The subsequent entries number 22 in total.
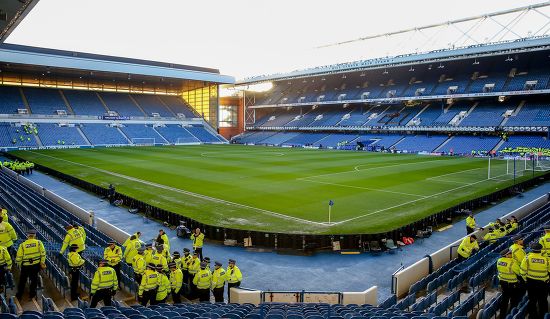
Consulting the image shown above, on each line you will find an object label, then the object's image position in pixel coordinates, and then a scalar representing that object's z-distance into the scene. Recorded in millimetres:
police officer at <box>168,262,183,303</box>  10008
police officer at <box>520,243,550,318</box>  8273
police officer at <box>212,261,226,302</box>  10562
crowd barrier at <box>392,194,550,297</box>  12211
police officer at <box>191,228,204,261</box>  14023
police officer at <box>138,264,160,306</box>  8992
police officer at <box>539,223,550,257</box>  9958
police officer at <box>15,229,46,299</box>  9141
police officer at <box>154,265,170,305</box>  9305
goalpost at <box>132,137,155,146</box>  72500
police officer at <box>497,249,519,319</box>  8828
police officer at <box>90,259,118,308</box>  8672
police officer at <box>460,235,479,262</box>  13406
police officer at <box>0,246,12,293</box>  8872
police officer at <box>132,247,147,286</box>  10219
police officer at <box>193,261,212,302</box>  10383
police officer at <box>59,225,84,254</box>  10625
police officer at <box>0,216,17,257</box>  9734
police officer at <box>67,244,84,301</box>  9625
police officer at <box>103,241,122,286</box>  10344
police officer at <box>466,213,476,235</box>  17219
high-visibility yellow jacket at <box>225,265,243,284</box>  10961
